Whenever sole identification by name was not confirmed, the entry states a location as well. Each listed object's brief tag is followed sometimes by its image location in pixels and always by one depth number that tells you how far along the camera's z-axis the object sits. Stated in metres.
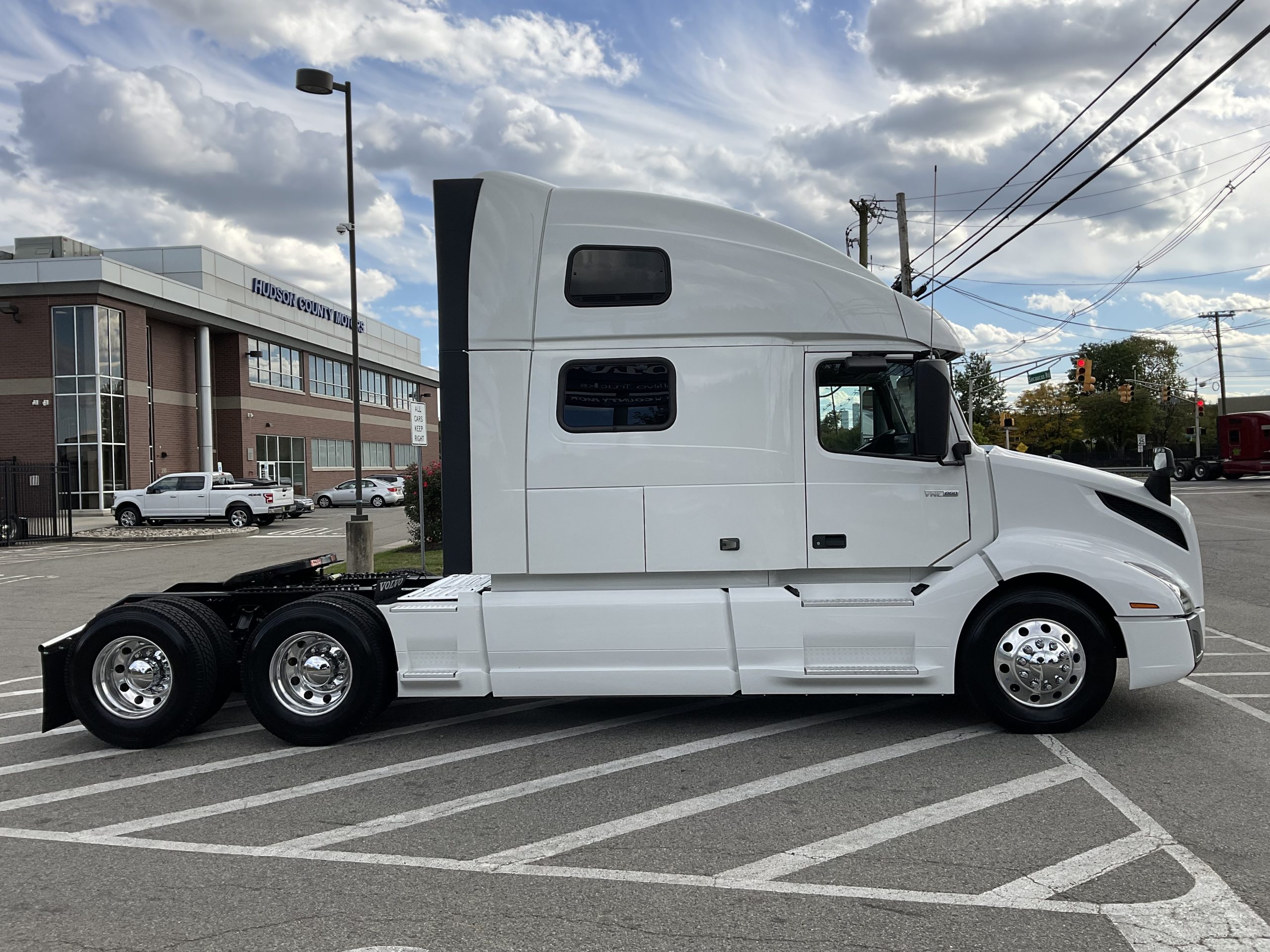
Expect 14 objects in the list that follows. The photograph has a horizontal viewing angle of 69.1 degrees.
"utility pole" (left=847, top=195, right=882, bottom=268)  29.12
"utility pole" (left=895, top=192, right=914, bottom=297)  24.06
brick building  35.38
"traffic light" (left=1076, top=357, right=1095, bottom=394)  33.19
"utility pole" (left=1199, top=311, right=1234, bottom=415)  61.88
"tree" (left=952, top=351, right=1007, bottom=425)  96.88
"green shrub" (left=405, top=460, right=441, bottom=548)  18.44
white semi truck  5.69
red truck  40.59
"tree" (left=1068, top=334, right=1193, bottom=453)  80.75
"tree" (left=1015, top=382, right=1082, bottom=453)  77.69
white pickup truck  29.41
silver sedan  40.16
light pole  15.23
